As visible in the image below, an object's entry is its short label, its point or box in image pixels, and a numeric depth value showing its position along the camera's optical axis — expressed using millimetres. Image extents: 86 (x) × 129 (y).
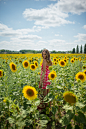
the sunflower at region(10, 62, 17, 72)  3409
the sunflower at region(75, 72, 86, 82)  2410
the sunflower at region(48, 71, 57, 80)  2621
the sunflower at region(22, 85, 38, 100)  1896
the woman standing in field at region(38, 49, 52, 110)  3290
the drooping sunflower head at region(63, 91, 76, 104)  1541
